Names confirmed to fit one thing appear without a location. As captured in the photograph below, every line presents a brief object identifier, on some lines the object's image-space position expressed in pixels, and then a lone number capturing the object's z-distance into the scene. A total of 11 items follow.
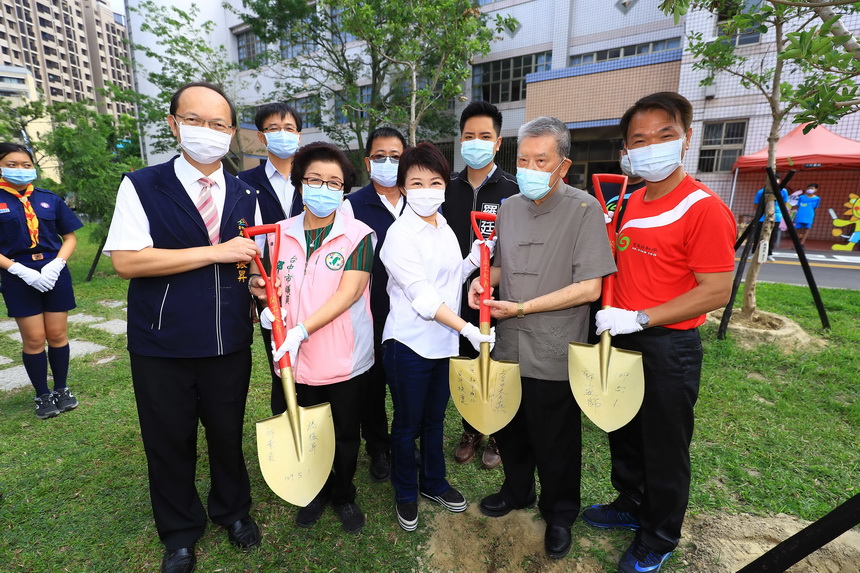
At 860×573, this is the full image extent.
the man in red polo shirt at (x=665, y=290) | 1.84
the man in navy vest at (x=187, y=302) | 1.88
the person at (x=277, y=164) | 2.87
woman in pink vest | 2.18
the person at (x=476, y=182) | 2.79
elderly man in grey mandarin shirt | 2.01
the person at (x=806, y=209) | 12.09
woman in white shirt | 2.17
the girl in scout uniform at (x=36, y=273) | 3.53
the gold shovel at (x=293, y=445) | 1.91
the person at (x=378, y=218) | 2.76
